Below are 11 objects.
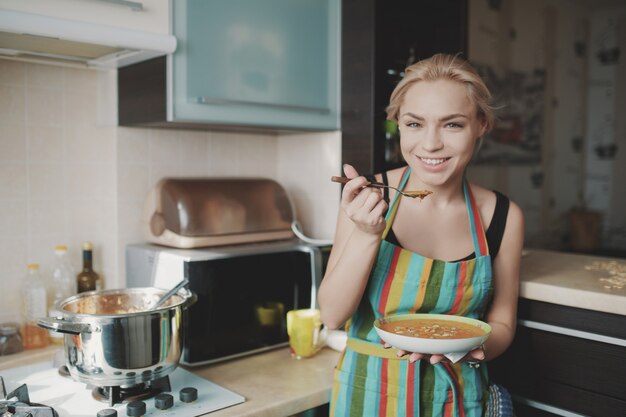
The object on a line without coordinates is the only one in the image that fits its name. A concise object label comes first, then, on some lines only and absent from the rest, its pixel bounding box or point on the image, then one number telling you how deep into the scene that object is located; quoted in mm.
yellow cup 1683
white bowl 1090
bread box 1766
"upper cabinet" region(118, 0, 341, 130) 1593
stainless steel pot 1261
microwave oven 1595
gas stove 1263
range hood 1296
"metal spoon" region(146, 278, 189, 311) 1440
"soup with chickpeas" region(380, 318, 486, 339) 1158
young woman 1271
